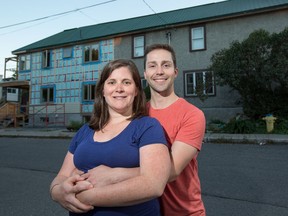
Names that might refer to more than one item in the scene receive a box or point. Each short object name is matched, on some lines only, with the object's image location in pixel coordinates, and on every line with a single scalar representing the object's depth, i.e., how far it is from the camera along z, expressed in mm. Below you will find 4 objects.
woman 1421
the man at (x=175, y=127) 1674
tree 12438
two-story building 16625
